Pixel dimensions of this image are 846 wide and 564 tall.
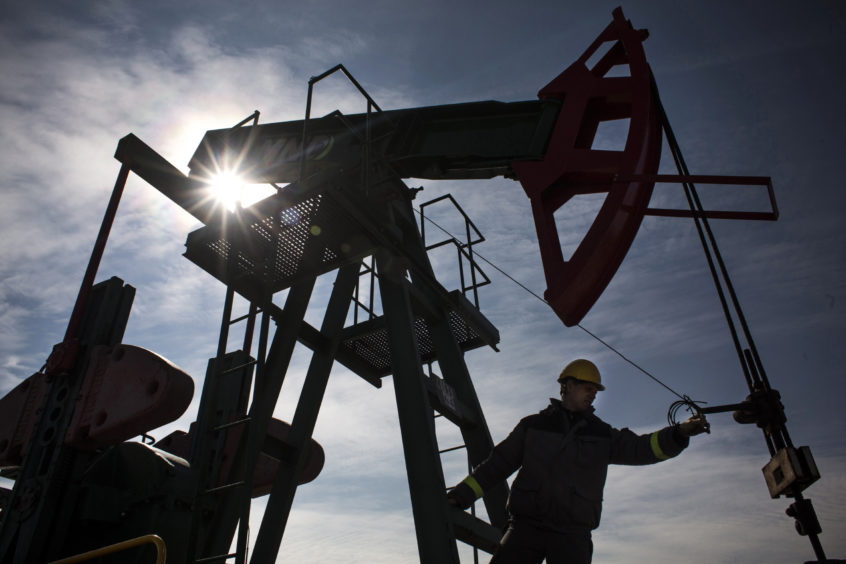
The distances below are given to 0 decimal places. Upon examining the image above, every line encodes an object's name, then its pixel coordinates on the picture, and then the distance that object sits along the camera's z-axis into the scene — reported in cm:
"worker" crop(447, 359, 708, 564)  328
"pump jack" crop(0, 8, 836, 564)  242
